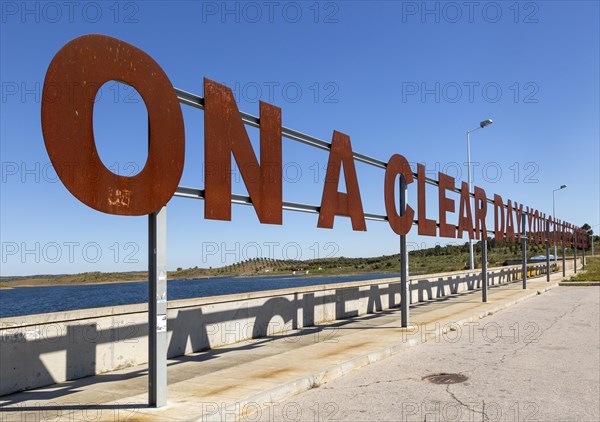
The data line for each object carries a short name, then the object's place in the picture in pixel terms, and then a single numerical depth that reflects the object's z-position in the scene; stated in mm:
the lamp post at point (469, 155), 31150
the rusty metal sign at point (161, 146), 5922
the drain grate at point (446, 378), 8008
